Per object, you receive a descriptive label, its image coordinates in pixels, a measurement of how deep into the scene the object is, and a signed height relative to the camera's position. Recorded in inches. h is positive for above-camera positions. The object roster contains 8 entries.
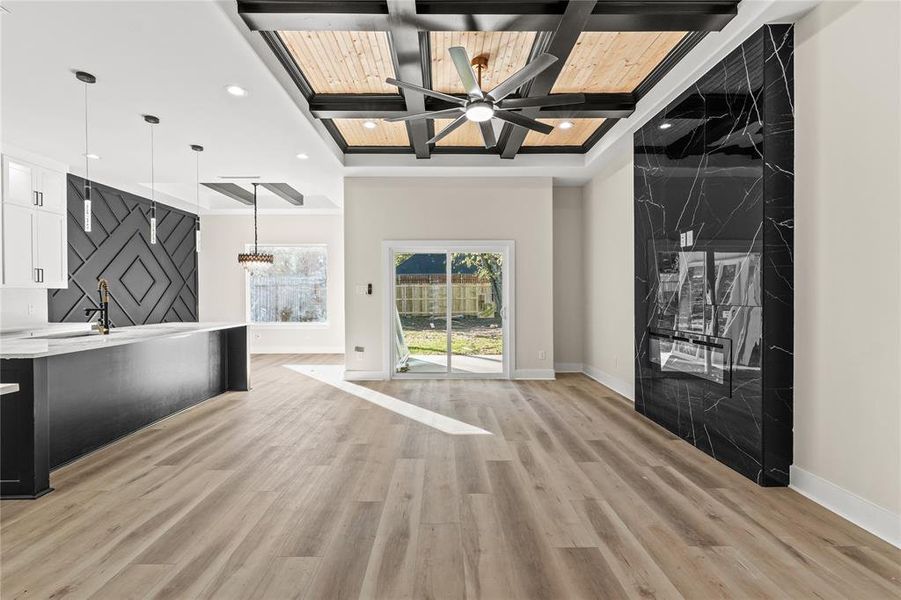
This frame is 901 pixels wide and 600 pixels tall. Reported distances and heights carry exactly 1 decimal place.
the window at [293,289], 363.9 +6.2
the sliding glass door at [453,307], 249.0 -6.0
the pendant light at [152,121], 160.7 +66.0
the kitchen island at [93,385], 104.0 -29.3
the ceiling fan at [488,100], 115.9 +61.8
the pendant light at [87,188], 129.0 +34.4
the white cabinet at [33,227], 188.5 +32.2
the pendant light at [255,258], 291.7 +25.8
